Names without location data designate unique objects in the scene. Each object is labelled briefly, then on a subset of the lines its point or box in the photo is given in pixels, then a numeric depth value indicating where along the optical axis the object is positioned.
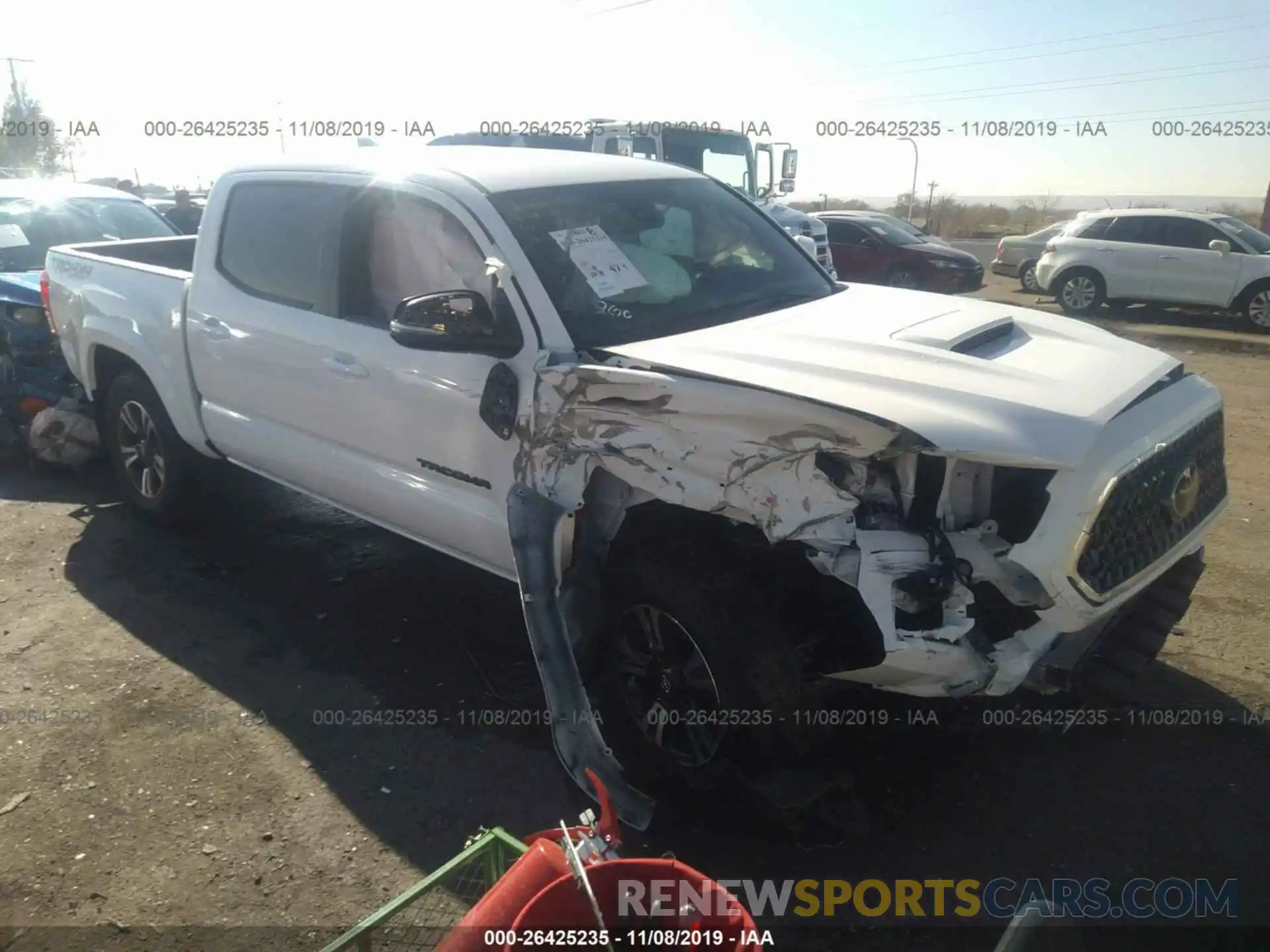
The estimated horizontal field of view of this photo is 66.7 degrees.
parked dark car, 15.93
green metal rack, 2.33
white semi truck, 12.56
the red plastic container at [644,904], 1.93
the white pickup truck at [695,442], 2.45
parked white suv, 13.05
